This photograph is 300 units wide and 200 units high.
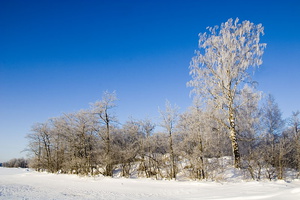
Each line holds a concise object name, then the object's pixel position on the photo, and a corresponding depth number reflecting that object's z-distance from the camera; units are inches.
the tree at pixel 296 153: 588.1
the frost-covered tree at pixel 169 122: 820.6
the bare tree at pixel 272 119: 991.0
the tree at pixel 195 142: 671.8
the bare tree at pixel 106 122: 857.5
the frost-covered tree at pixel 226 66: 666.2
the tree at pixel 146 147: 962.7
